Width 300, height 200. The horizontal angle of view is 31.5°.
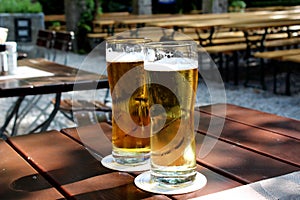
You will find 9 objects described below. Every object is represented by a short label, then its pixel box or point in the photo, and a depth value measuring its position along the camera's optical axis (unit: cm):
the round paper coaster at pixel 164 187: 102
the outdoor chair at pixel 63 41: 407
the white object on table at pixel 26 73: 274
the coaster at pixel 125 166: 116
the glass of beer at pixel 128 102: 115
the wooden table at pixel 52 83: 244
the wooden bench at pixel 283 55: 589
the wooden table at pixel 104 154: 105
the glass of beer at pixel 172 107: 101
